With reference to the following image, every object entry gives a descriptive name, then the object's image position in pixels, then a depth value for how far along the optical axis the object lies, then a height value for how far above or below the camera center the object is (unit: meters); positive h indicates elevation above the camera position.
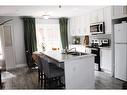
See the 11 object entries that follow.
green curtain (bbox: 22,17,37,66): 4.76 +0.45
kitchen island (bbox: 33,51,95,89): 2.26 -0.66
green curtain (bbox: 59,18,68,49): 5.40 +0.65
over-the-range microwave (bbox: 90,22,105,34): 3.82 +0.59
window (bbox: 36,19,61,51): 5.20 +0.49
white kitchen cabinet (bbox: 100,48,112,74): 3.55 -0.63
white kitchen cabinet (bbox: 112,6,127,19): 3.02 +0.97
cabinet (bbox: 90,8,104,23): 3.91 +1.11
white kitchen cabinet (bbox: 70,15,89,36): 4.67 +0.88
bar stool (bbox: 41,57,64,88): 2.40 -0.70
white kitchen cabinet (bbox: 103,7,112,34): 3.55 +0.83
